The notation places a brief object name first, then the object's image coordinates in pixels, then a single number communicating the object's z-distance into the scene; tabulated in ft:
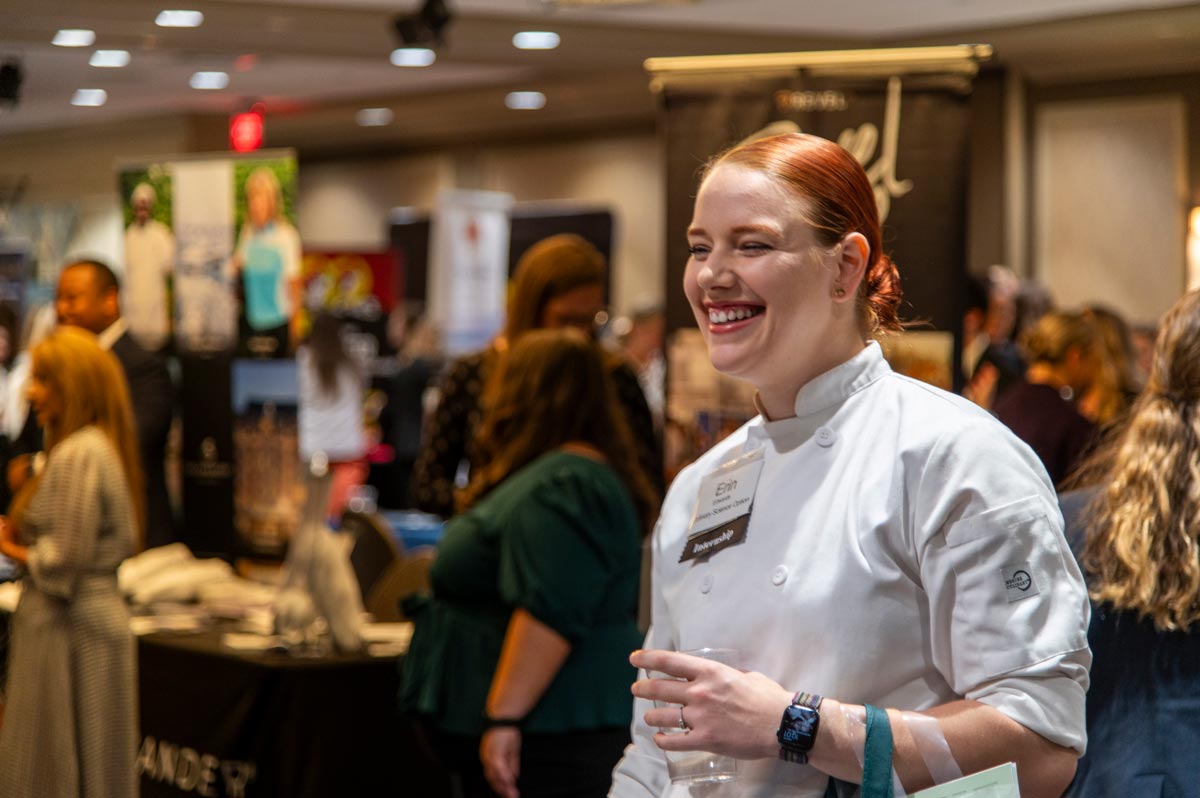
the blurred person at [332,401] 30.07
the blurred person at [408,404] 35.01
